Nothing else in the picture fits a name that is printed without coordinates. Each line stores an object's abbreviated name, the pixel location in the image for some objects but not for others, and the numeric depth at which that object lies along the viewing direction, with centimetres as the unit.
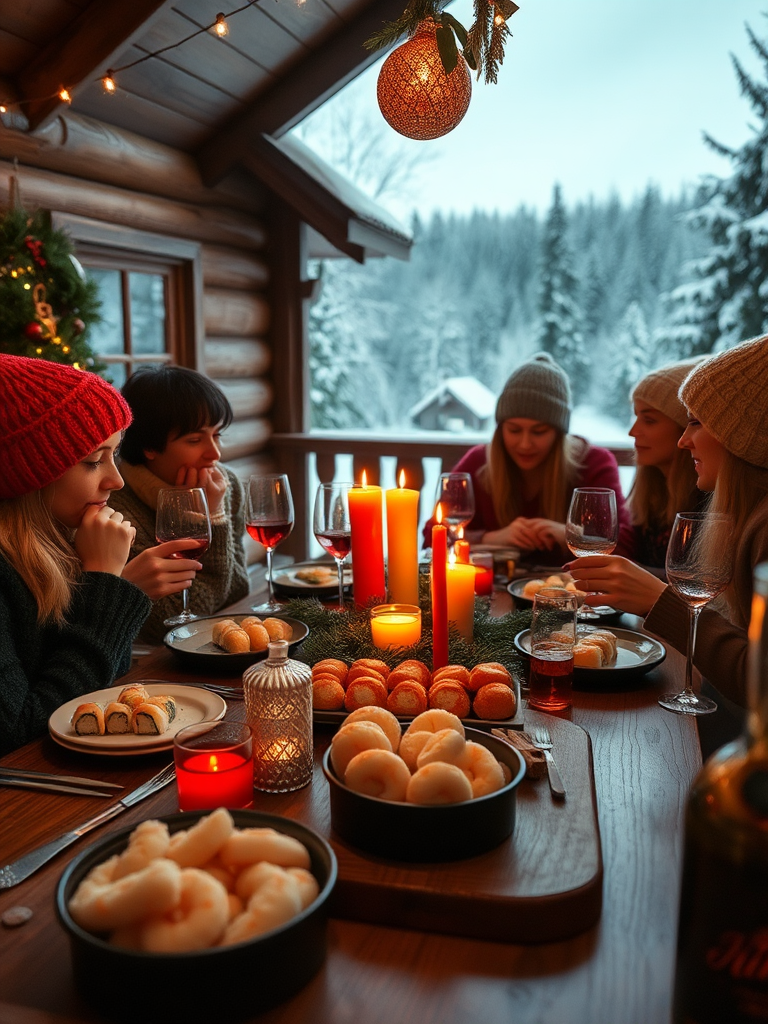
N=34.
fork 100
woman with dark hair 233
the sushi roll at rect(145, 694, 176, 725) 121
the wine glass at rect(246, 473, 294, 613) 181
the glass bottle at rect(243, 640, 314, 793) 103
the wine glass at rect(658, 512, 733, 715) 134
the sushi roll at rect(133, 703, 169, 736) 116
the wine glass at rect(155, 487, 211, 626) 164
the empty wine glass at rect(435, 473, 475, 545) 218
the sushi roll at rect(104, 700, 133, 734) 116
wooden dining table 68
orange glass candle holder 141
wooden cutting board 77
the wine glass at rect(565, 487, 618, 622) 177
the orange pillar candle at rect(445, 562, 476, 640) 146
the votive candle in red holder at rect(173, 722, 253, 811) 94
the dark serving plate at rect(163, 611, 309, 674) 149
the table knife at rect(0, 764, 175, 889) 86
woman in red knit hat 143
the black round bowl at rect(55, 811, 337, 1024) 64
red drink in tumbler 132
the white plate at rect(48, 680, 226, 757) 112
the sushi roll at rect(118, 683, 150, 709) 121
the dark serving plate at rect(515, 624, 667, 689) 144
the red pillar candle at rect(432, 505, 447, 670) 127
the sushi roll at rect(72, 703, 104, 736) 116
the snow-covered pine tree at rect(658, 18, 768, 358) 585
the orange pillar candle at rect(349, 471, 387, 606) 158
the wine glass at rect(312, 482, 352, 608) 169
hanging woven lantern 188
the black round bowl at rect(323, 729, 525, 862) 83
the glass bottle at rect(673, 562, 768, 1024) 52
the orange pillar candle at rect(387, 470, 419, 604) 157
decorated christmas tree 262
